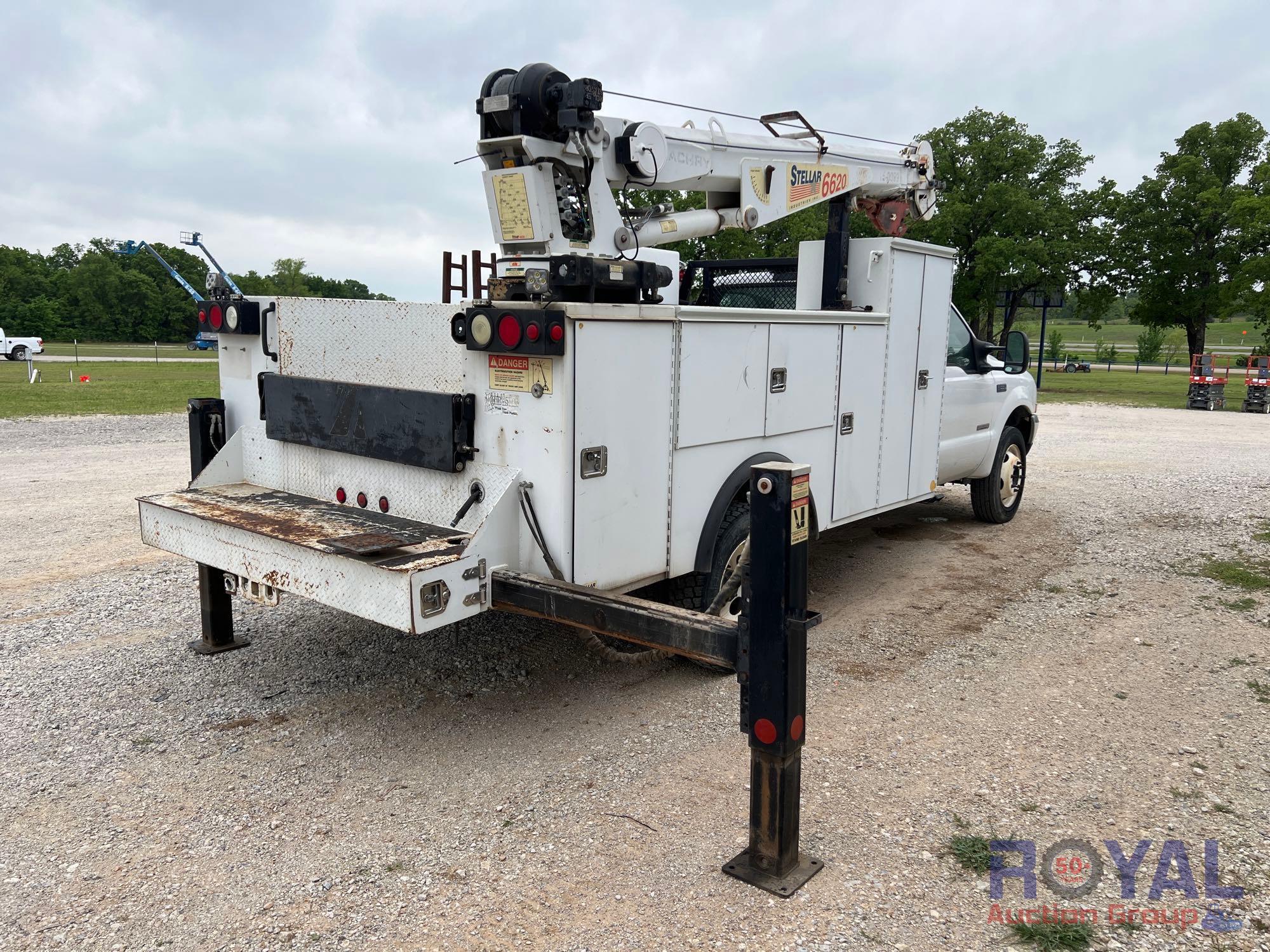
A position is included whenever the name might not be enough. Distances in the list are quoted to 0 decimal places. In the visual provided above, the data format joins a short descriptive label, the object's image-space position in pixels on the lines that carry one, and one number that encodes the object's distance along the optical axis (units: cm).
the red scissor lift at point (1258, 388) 2261
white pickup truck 3700
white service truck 375
